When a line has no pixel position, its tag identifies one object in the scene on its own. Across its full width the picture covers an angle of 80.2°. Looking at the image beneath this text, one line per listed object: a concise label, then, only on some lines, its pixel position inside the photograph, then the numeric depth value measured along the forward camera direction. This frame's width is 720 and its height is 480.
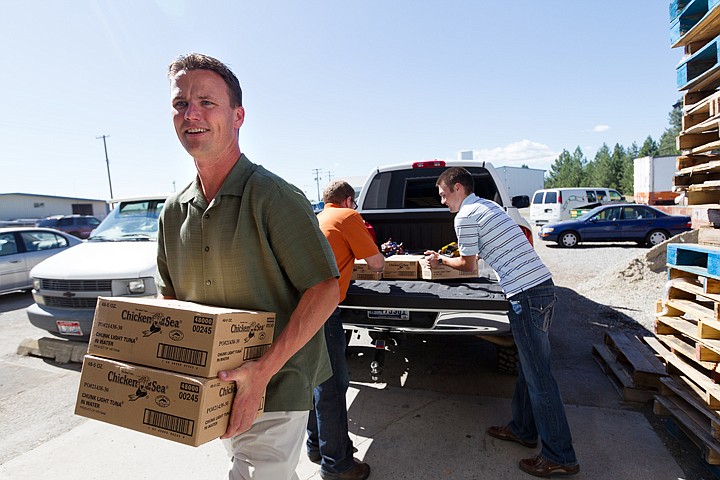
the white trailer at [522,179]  46.28
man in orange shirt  2.80
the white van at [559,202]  19.69
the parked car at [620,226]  14.09
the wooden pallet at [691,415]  2.59
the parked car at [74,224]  24.62
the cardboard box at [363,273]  3.94
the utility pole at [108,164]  51.56
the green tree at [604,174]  73.31
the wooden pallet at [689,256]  2.86
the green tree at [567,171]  83.38
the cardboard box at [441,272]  3.81
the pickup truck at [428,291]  3.20
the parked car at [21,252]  9.05
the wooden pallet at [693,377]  2.63
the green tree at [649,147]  83.81
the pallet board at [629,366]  3.61
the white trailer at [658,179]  27.83
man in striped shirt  2.70
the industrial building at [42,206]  44.44
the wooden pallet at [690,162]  3.13
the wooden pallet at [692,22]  2.81
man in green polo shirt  1.53
